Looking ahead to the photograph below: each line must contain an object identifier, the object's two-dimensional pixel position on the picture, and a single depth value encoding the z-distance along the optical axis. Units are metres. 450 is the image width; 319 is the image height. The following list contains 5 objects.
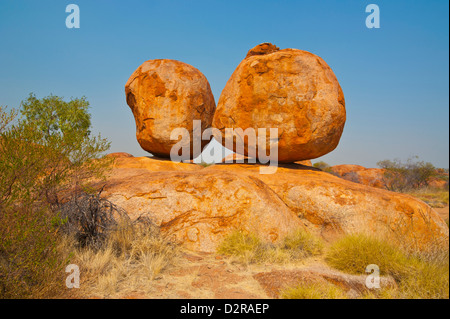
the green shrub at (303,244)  5.48
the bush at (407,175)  19.20
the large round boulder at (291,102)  8.56
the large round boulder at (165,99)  10.52
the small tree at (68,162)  5.64
